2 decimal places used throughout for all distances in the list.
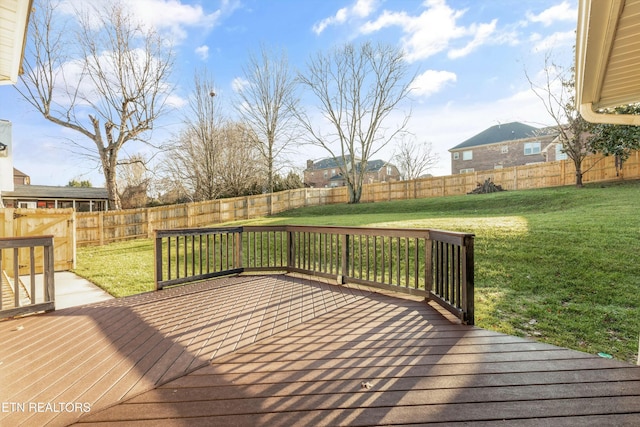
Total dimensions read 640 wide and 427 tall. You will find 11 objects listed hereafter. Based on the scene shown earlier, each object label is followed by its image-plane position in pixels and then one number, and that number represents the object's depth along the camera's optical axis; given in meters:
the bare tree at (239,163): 18.52
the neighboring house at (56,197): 20.95
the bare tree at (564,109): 12.91
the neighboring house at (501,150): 23.02
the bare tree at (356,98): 17.95
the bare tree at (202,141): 17.47
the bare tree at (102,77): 11.03
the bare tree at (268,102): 18.62
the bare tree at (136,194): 19.12
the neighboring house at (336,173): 34.94
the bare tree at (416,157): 30.86
